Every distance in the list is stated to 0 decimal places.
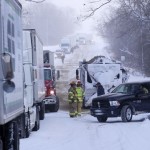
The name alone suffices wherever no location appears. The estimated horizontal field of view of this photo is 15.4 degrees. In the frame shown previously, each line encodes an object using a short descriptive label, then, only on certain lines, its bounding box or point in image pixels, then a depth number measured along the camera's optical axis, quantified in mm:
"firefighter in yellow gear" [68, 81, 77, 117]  26875
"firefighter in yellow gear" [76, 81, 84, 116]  27136
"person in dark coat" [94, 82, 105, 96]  32647
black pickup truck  23391
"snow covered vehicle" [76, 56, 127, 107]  34094
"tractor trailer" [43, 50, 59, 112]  29703
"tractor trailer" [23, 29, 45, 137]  17078
